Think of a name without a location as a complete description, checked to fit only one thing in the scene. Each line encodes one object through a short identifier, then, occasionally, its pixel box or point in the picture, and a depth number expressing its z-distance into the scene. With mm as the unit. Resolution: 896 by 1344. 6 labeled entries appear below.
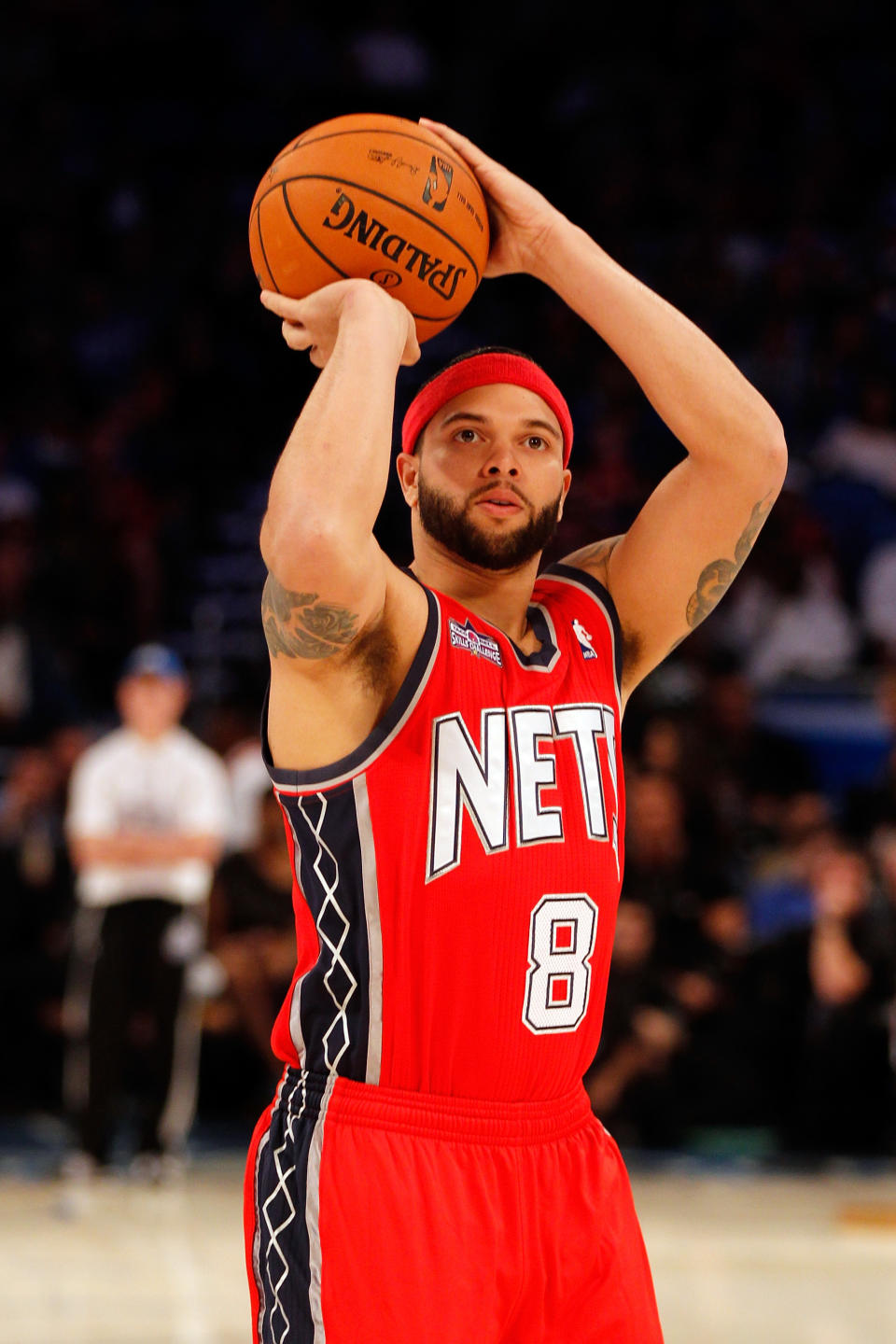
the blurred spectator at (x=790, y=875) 18703
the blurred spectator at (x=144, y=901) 17047
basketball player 5340
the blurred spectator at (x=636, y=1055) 17969
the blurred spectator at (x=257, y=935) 18844
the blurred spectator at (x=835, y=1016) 17453
